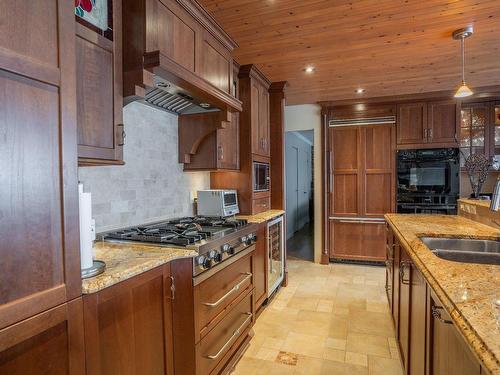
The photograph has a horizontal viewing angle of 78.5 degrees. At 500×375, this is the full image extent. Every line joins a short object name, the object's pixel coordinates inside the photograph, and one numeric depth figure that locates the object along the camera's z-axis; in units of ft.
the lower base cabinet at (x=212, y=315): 5.08
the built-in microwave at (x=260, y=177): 10.41
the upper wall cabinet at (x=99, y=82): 4.29
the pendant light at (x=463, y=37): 7.66
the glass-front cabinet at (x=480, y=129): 13.46
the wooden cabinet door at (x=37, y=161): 2.73
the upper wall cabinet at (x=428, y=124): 13.29
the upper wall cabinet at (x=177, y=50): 5.08
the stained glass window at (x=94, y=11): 4.34
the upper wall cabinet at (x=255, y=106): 10.13
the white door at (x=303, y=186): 24.11
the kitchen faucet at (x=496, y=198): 5.62
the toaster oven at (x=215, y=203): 9.23
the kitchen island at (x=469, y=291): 2.09
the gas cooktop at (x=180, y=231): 5.61
